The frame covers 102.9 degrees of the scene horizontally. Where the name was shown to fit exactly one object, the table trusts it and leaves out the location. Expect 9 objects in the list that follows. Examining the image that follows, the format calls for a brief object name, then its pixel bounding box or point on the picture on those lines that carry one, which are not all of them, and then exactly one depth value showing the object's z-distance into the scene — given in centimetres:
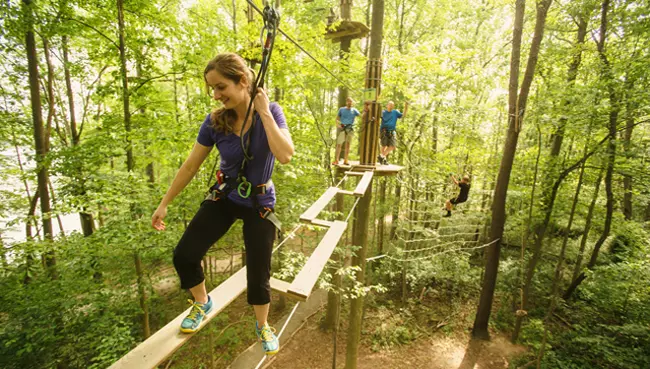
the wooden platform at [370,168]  459
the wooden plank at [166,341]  114
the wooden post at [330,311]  739
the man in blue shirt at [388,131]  578
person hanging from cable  694
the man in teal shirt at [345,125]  511
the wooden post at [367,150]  414
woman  127
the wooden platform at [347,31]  542
